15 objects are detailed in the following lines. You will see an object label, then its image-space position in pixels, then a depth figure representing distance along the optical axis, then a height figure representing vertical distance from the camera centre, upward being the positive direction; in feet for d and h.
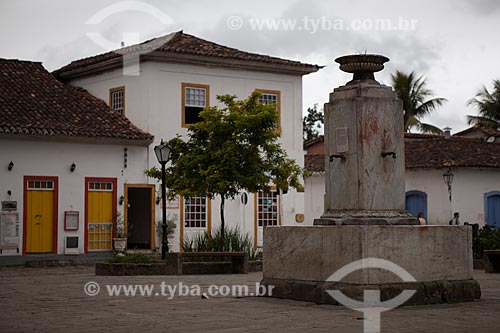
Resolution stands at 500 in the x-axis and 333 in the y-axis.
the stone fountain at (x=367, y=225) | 35.14 +0.36
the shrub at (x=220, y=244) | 67.26 -0.44
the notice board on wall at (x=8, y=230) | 83.35 +0.86
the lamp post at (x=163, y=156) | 67.16 +6.03
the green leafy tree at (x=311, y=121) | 195.21 +24.92
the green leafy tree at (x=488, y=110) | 176.24 +24.52
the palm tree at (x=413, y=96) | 185.57 +28.56
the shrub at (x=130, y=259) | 59.41 -1.31
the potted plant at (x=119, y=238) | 89.35 +0.08
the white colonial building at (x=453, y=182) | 116.26 +7.00
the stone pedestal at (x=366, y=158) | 36.73 +3.18
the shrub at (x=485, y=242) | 67.77 -0.39
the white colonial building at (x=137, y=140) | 86.63 +9.72
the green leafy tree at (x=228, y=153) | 68.54 +6.45
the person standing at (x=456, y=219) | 100.42 +1.96
